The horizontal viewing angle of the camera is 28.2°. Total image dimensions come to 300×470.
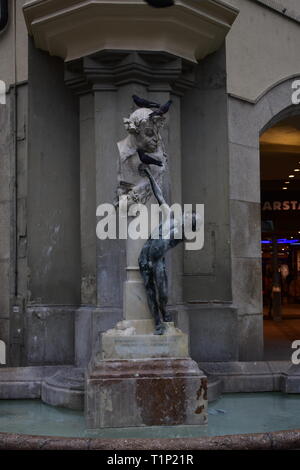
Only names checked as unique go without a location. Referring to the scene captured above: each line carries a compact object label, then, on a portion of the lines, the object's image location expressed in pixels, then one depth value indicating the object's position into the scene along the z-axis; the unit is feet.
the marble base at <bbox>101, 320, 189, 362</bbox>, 20.07
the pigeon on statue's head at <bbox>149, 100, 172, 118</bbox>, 20.08
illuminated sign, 65.87
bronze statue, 20.08
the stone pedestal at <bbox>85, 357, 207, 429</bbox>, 19.40
